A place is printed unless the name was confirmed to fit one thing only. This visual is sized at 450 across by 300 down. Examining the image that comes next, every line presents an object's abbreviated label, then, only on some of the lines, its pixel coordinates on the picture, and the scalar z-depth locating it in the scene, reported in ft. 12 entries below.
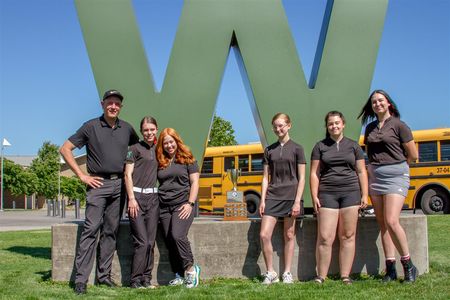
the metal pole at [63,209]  74.33
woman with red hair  16.52
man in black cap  16.10
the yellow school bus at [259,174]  50.34
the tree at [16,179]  144.66
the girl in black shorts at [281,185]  16.48
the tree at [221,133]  109.59
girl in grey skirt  15.94
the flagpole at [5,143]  109.26
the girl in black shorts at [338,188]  16.12
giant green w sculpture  20.31
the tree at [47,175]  158.10
